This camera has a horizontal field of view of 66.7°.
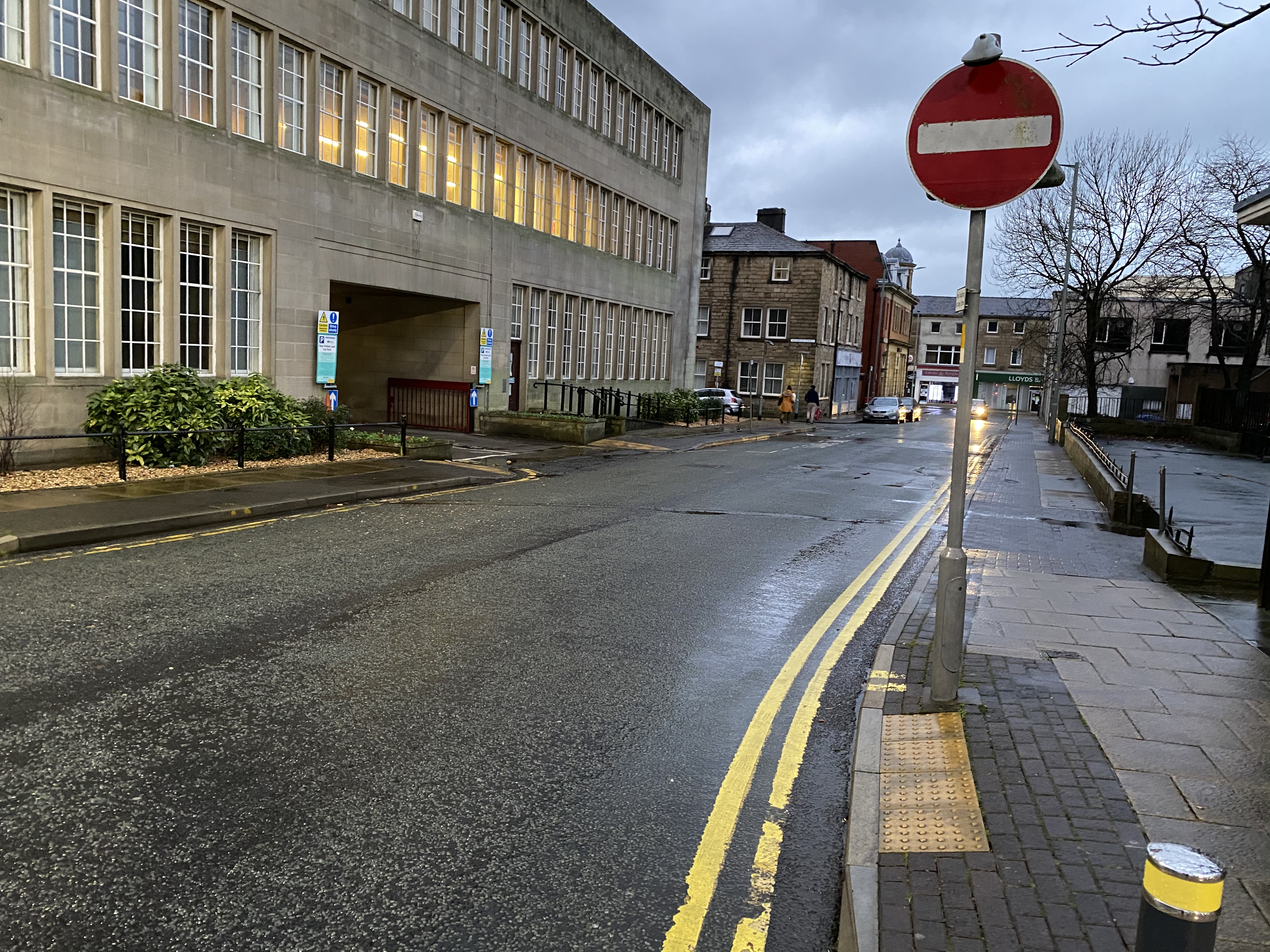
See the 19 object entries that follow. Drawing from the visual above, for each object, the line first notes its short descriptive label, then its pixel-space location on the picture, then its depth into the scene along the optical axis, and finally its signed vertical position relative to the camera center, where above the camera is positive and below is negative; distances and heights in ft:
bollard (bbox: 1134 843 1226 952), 7.13 -3.71
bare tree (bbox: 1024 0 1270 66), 17.10 +6.79
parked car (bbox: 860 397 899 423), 170.60 -3.60
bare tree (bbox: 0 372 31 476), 45.80 -2.80
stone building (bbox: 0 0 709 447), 48.85 +11.82
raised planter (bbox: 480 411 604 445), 81.46 -4.33
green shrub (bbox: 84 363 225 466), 48.47 -2.92
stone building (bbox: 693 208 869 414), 182.09 +14.34
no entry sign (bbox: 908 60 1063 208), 16.63 +4.61
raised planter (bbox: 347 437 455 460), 61.36 -4.99
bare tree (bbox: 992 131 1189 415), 139.44 +22.59
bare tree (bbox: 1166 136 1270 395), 117.80 +19.06
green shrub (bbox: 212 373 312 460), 54.29 -2.86
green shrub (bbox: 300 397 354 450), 59.57 -3.17
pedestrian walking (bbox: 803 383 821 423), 157.48 -2.54
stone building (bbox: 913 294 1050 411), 270.87 +13.62
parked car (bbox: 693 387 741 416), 160.25 -2.05
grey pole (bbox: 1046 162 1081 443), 134.41 +13.44
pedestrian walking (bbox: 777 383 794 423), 143.84 -2.57
